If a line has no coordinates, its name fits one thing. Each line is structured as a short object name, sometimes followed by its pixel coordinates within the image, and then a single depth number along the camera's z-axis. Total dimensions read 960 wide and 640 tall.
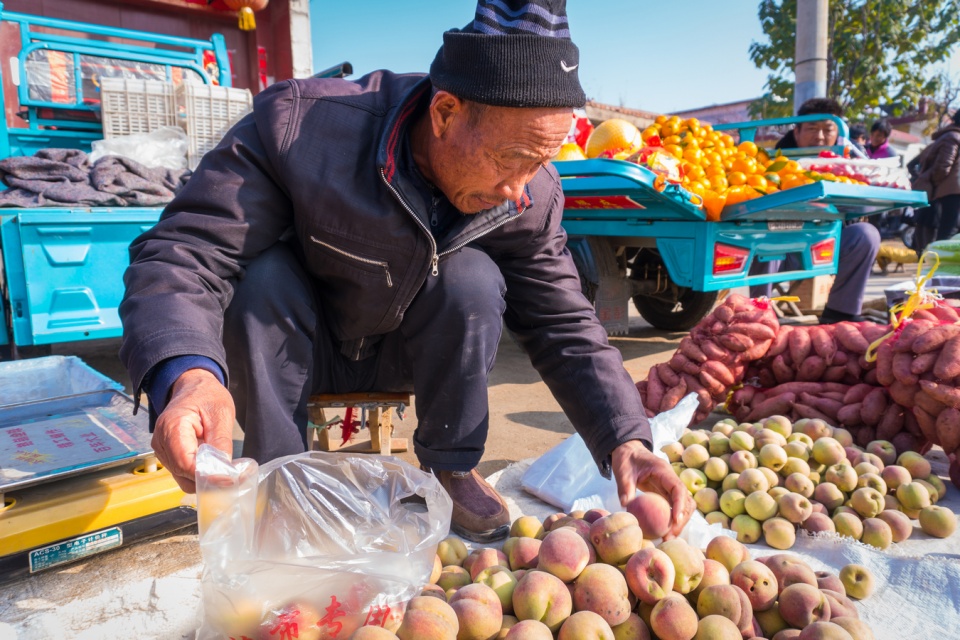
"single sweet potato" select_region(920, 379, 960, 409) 1.97
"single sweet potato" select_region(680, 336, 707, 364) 2.55
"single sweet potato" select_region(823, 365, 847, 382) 2.47
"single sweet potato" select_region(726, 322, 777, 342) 2.54
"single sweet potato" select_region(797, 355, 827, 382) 2.50
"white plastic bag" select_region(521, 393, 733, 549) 1.93
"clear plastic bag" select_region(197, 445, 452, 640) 1.00
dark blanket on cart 3.14
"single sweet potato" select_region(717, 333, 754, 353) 2.53
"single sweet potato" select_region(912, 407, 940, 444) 2.06
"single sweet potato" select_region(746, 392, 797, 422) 2.44
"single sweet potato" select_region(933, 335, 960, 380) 1.97
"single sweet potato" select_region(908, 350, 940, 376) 2.06
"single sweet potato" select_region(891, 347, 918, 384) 2.11
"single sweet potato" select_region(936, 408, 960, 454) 1.98
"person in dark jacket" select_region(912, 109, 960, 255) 6.85
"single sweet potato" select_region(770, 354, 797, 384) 2.57
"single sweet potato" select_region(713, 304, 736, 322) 2.57
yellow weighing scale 1.51
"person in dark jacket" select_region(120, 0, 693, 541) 1.27
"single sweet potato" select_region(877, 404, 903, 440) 2.21
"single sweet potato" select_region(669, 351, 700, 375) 2.56
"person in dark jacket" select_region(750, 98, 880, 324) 4.59
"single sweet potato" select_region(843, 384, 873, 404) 2.34
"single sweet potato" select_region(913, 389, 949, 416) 2.04
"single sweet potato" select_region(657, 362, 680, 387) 2.60
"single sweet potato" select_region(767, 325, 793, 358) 2.59
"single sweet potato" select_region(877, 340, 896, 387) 2.20
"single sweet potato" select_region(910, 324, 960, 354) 2.06
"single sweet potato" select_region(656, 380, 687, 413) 2.54
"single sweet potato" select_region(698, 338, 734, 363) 2.54
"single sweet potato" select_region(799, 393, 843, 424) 2.35
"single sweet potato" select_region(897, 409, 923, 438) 2.20
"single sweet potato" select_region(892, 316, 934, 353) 2.13
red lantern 6.11
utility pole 7.34
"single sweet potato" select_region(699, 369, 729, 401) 2.52
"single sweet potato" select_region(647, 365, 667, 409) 2.61
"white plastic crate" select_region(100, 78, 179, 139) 4.11
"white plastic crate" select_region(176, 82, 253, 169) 4.25
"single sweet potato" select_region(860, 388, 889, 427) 2.25
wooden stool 1.85
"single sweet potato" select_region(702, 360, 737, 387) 2.52
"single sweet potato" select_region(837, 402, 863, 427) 2.29
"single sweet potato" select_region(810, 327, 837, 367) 2.47
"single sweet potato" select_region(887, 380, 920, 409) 2.12
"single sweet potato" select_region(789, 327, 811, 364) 2.53
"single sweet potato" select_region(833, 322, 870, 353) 2.43
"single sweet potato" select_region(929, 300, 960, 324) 2.30
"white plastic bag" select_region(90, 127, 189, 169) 3.91
